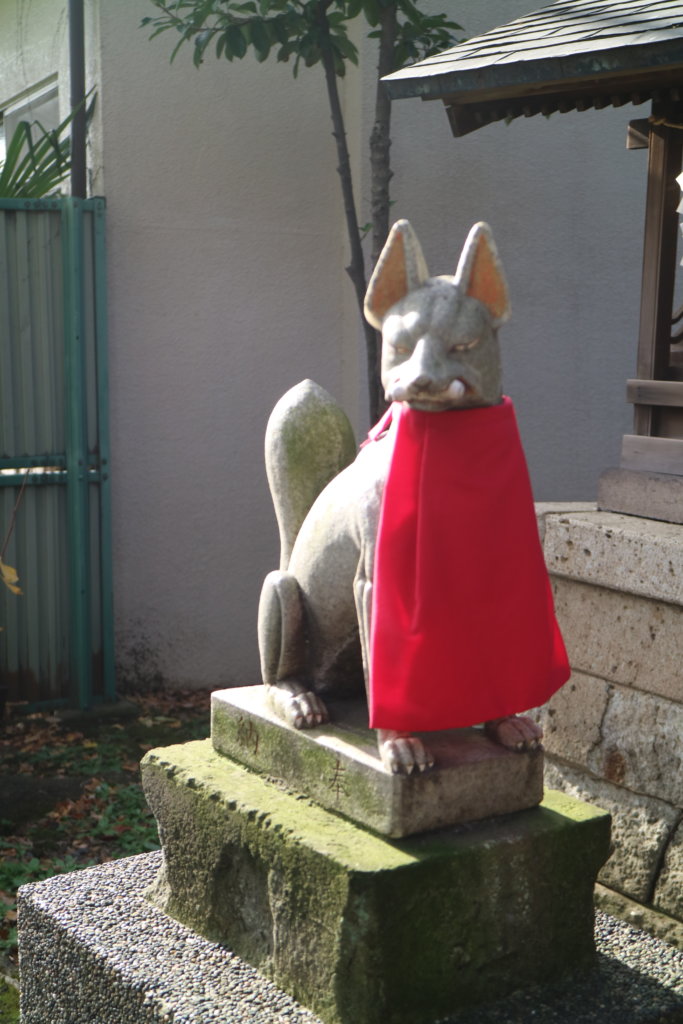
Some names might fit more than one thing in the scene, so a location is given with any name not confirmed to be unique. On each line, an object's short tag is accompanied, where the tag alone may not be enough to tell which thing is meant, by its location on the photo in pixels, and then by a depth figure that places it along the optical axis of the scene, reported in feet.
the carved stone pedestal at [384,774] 8.04
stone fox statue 7.73
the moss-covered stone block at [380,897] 7.80
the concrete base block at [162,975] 8.25
